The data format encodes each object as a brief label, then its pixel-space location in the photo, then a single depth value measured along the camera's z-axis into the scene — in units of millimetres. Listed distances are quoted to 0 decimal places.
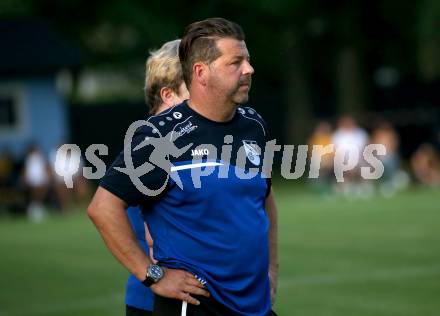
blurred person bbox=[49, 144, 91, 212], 25812
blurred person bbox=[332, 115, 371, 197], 27938
